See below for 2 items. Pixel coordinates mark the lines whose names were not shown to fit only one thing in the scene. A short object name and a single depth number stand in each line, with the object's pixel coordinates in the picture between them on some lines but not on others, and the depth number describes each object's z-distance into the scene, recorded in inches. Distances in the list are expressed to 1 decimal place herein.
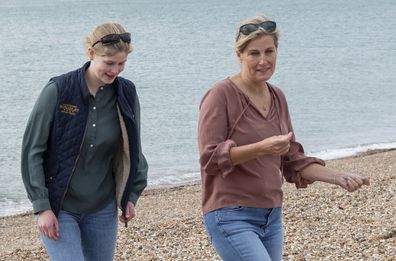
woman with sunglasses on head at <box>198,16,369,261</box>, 255.2
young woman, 271.0
